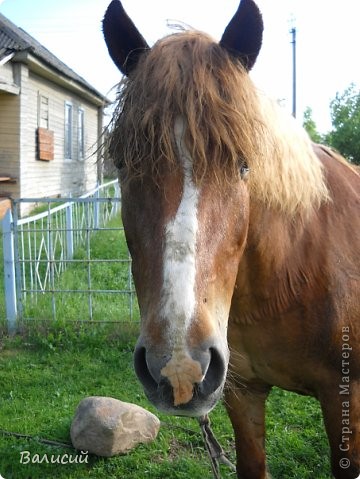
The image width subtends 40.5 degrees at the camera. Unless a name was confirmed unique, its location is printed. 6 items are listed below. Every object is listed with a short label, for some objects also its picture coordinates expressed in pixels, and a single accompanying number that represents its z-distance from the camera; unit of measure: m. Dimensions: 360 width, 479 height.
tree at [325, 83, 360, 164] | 14.82
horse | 1.37
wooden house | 11.07
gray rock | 3.26
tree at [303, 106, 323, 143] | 40.34
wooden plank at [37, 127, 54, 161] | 12.66
